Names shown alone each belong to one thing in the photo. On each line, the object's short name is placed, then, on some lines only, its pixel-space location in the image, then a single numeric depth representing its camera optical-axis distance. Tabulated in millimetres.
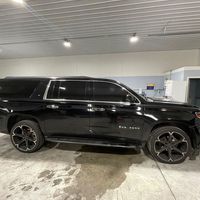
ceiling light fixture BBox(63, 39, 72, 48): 6085
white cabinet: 5718
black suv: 2543
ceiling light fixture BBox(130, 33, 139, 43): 5398
